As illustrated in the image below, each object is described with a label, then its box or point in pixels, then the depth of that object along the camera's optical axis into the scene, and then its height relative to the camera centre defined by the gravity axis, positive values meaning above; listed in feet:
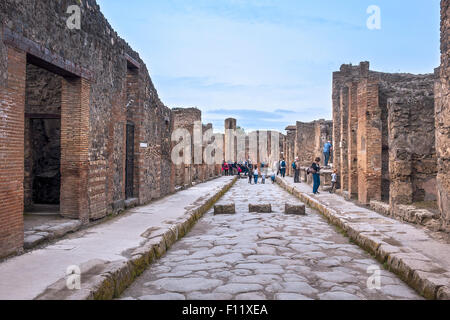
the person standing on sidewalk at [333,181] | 48.85 -2.40
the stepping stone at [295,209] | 33.78 -3.96
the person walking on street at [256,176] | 80.90 -2.90
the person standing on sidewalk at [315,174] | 47.09 -1.56
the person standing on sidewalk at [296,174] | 73.10 -2.30
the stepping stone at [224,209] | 34.04 -3.96
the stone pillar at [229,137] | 121.49 +7.22
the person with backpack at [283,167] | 89.15 -1.27
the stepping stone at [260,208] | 34.85 -3.99
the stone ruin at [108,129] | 17.29 +2.30
